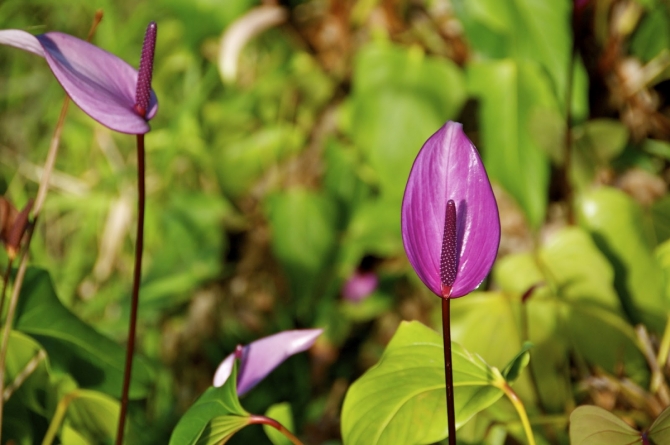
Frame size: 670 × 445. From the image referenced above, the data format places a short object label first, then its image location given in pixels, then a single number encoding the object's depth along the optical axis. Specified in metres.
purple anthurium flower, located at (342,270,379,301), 3.34
